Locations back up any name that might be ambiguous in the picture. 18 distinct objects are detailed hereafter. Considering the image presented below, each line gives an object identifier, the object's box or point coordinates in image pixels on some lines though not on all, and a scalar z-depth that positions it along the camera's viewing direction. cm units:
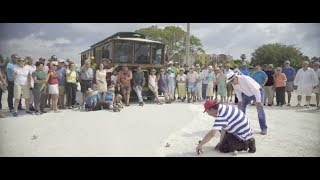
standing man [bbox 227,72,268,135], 475
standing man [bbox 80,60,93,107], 753
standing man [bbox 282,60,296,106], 845
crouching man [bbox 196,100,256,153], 372
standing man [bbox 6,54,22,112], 638
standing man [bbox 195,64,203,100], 904
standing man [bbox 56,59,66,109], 708
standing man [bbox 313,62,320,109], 794
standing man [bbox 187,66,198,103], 889
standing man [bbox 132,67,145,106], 827
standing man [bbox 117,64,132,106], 797
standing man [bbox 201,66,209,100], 907
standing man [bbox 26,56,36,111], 660
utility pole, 1087
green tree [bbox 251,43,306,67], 2201
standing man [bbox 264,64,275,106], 823
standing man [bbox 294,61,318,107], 797
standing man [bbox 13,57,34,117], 626
